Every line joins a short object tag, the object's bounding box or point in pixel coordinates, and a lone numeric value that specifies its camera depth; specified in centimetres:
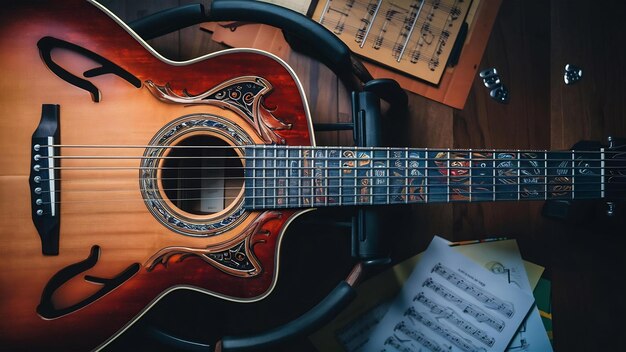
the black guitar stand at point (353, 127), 71
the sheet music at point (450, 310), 92
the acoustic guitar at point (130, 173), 64
